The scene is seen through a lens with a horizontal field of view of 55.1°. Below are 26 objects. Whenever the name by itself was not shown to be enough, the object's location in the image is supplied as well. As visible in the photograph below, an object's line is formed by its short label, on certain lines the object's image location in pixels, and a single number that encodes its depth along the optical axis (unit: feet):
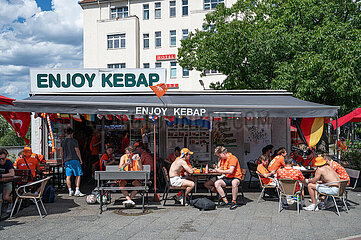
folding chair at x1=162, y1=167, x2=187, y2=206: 25.95
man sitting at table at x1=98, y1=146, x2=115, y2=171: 31.63
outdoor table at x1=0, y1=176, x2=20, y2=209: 22.26
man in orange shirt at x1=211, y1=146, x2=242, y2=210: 25.93
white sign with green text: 35.94
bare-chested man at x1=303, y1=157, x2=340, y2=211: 23.72
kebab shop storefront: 28.30
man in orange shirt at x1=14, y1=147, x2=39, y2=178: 26.99
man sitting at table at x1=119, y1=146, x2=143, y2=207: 26.18
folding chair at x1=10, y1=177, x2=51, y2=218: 22.67
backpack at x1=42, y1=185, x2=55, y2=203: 27.55
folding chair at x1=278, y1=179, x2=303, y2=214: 23.90
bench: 23.97
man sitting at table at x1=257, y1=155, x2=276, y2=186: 27.35
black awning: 28.09
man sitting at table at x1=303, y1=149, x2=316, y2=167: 31.97
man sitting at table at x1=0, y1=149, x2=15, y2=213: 23.66
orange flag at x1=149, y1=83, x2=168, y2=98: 28.58
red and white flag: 30.32
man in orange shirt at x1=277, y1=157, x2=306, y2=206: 24.69
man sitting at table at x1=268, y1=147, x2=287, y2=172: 27.55
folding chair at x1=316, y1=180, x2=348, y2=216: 23.29
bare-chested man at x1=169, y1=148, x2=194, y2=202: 26.00
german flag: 30.19
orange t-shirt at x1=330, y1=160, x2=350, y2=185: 25.14
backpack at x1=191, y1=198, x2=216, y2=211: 24.56
